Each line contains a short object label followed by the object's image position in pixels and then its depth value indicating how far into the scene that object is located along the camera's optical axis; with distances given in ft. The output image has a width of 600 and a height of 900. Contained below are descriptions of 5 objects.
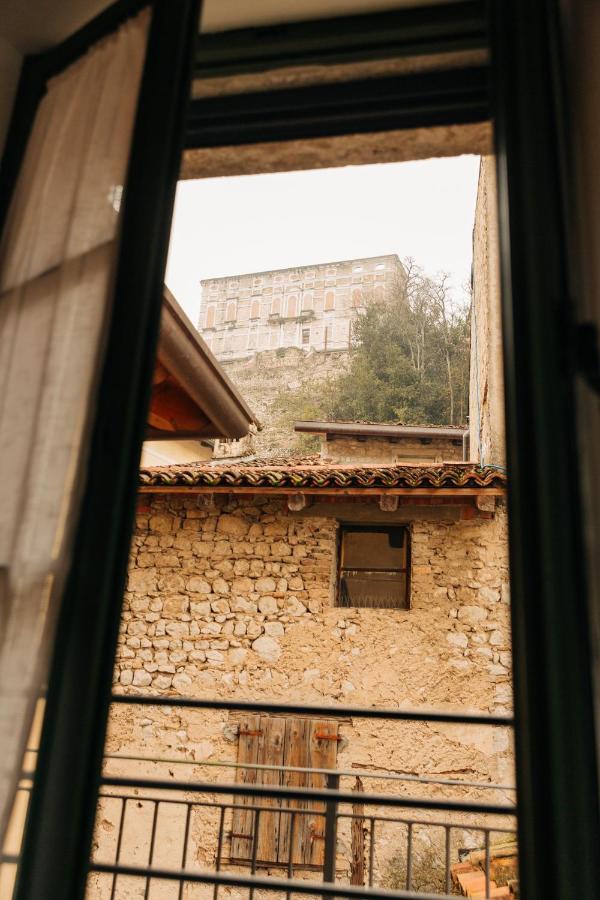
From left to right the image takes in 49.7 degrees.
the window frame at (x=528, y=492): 2.21
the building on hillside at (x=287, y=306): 105.29
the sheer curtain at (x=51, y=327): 2.80
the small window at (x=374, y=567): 19.40
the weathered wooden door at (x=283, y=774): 17.85
